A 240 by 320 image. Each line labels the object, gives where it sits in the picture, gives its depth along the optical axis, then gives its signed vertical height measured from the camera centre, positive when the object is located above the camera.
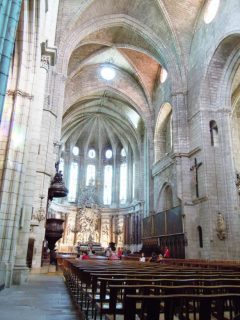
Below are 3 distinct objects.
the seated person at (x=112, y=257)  16.81 -0.24
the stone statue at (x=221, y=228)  15.16 +1.36
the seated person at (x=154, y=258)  15.85 -0.23
